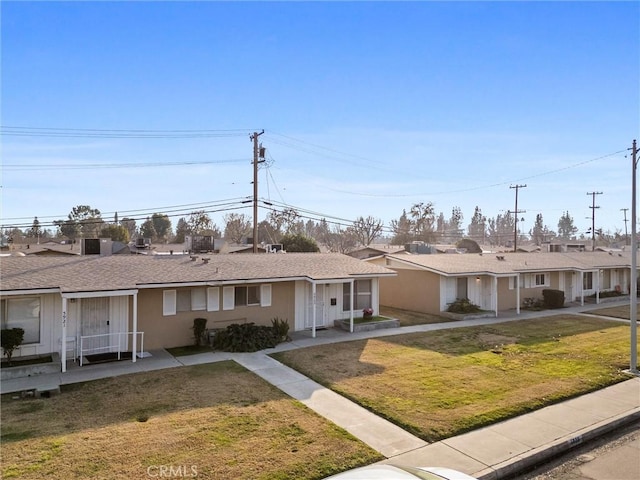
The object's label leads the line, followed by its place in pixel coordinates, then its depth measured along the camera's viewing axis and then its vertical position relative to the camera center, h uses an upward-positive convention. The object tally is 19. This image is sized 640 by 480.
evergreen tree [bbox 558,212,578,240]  155.12 +5.04
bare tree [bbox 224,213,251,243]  81.50 +2.51
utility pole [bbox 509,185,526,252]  53.59 +6.31
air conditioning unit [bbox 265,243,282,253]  30.39 -0.50
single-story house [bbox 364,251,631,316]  24.98 -2.30
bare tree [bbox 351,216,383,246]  78.94 +1.47
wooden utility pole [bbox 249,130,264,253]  26.62 +4.31
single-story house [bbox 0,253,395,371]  14.08 -2.07
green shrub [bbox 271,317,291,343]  17.31 -3.51
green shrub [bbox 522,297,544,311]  27.49 -3.88
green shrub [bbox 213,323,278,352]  15.90 -3.58
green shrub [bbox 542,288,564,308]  27.47 -3.51
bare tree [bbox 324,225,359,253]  81.31 +0.18
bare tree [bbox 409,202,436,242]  81.62 +3.60
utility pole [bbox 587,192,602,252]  61.97 +4.98
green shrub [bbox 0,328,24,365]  13.12 -2.93
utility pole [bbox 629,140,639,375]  13.17 -0.79
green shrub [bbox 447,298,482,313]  24.27 -3.58
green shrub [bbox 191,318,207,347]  16.45 -3.32
